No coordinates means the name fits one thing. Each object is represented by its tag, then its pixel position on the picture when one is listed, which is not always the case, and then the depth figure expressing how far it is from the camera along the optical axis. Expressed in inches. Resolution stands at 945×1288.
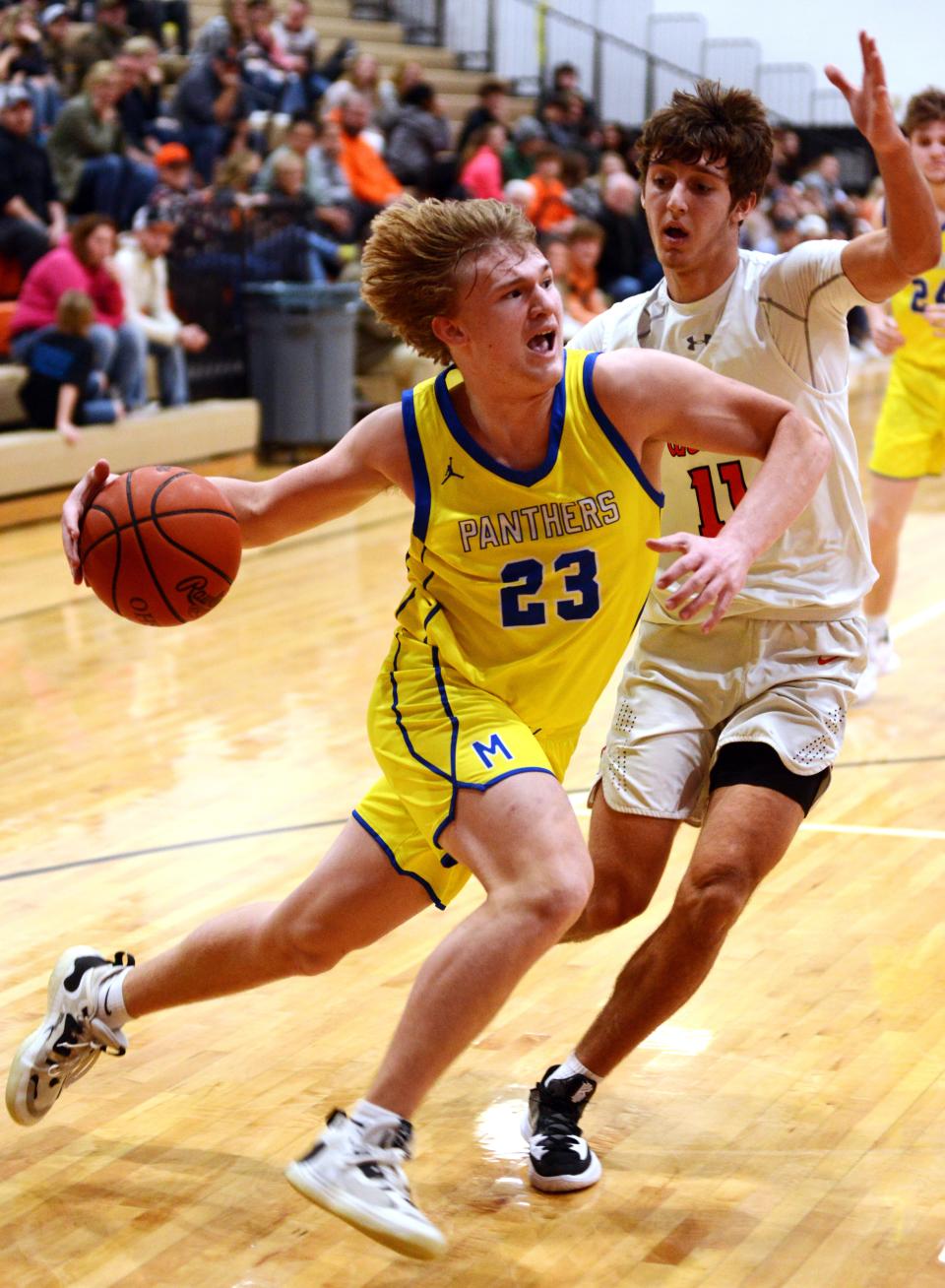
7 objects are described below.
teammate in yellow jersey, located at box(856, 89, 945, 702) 259.0
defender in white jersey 124.4
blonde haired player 114.0
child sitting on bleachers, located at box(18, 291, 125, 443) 401.4
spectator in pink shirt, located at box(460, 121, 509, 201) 585.6
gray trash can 484.4
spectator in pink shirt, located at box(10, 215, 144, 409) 410.9
